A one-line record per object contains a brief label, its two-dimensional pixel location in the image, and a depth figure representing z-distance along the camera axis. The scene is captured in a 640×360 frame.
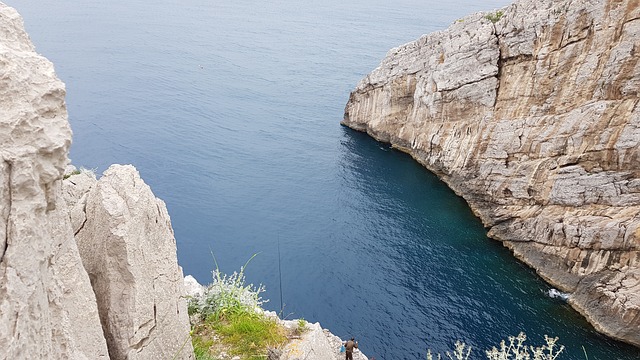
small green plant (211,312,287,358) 14.32
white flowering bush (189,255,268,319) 15.84
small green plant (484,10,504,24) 53.95
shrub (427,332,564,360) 31.62
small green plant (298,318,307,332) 16.36
